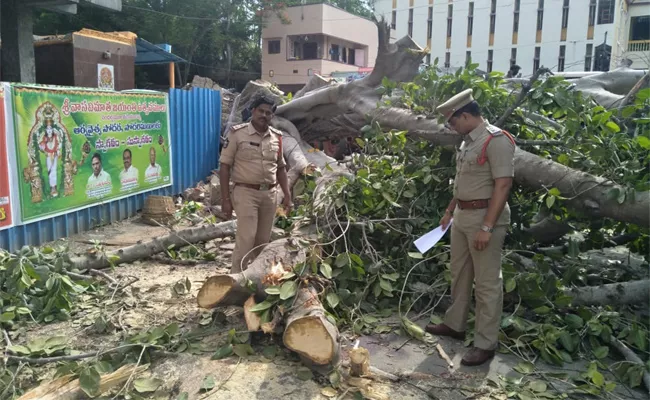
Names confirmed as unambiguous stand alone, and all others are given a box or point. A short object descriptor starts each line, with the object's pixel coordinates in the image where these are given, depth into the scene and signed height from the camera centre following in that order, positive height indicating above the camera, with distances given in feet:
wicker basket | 22.48 -4.06
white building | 102.89 +19.77
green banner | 17.10 -1.23
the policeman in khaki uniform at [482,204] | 9.91 -1.63
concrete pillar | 26.78 +3.68
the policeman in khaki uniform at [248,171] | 13.25 -1.36
